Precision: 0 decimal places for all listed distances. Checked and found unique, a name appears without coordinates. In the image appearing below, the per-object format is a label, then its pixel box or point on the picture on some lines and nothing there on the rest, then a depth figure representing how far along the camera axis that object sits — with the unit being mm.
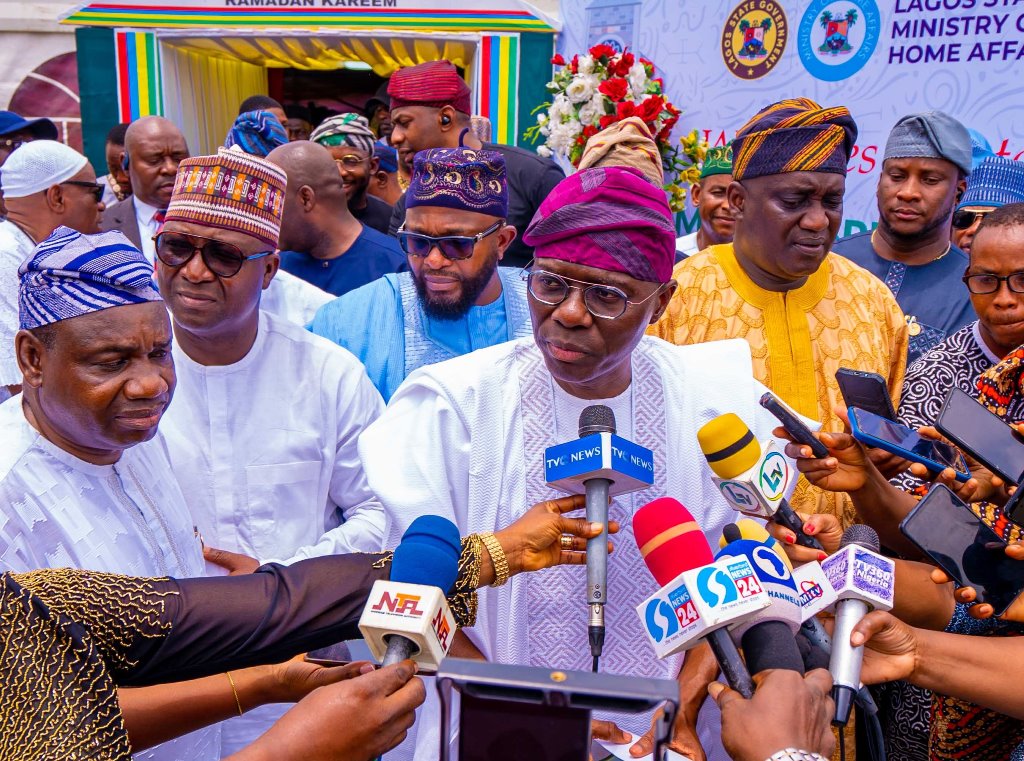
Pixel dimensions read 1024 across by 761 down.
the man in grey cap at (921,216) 3748
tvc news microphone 1559
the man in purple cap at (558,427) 2070
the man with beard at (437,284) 3240
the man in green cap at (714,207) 5492
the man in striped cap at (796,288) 2889
